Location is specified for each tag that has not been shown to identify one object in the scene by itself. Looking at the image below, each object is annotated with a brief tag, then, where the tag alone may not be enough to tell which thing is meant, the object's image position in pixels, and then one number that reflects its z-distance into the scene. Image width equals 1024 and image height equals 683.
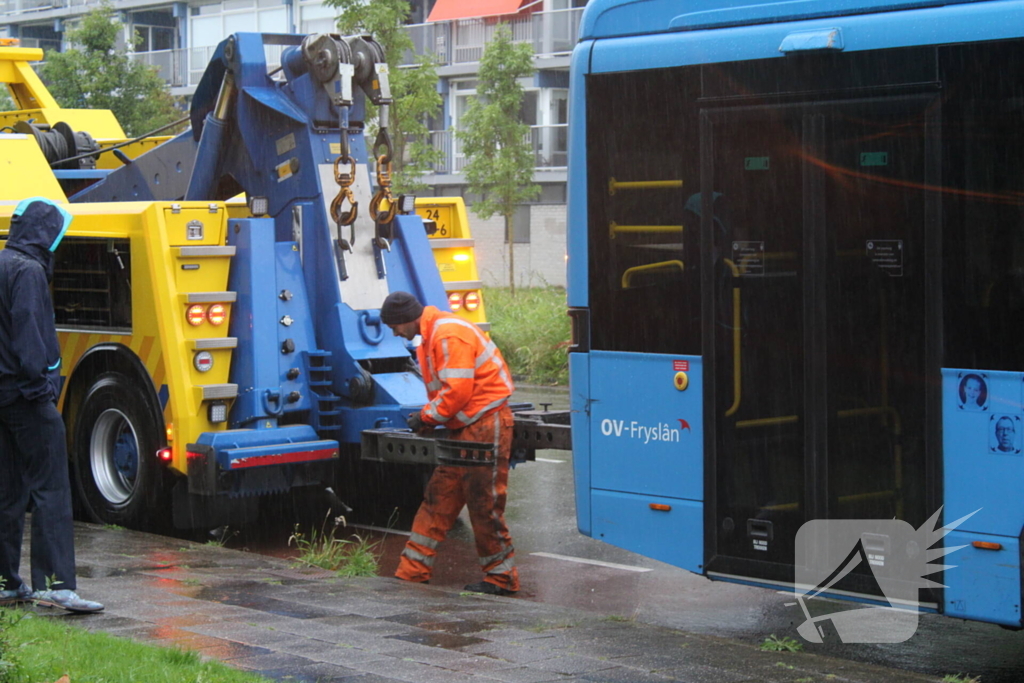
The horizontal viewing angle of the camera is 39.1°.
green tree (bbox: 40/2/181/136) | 30.16
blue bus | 5.78
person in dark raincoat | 6.66
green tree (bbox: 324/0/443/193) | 25.34
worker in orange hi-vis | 8.02
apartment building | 39.75
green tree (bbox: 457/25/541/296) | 30.56
